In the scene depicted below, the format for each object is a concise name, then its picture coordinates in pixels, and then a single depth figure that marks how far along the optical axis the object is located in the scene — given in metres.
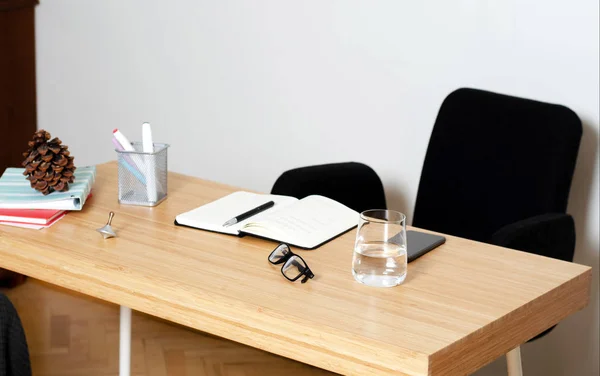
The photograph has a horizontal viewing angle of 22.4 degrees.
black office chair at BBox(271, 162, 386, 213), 3.01
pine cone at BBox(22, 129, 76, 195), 2.63
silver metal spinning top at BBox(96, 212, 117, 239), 2.50
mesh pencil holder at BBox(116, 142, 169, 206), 2.67
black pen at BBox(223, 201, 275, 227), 2.55
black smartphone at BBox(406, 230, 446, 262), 2.44
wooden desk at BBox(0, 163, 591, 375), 2.17
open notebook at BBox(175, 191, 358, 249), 2.50
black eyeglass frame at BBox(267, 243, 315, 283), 2.33
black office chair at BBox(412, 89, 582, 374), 2.88
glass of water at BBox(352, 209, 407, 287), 2.29
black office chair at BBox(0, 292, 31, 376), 1.95
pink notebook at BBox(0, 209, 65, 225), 2.54
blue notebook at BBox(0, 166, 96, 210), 2.59
